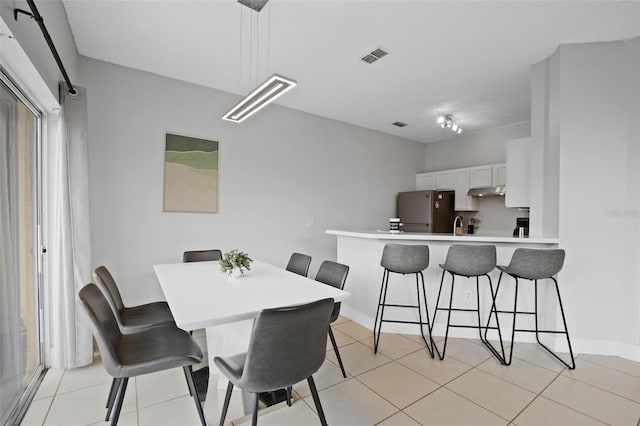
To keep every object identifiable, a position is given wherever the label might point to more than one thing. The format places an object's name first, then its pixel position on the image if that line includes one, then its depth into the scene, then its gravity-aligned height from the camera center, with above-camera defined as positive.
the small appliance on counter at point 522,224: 4.64 -0.23
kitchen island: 3.11 -0.82
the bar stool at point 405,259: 2.85 -0.46
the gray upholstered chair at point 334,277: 2.37 -0.55
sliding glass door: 1.78 -0.28
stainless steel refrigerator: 5.31 -0.03
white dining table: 1.54 -0.53
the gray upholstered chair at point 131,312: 2.09 -0.81
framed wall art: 3.47 +0.39
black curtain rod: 1.46 +0.95
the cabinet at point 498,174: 4.85 +0.56
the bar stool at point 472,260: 2.79 -0.47
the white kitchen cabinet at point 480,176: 5.02 +0.54
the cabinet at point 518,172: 3.46 +0.42
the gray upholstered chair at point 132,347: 1.51 -0.81
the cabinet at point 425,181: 5.88 +0.54
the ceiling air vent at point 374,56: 2.95 +1.50
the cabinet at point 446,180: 5.52 +0.52
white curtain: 2.45 -0.22
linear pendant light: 1.98 +0.80
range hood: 4.73 +0.28
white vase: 2.32 -0.48
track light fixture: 4.64 +1.35
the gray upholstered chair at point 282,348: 1.37 -0.65
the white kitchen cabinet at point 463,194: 5.30 +0.26
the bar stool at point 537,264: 2.63 -0.48
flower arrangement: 2.31 -0.41
